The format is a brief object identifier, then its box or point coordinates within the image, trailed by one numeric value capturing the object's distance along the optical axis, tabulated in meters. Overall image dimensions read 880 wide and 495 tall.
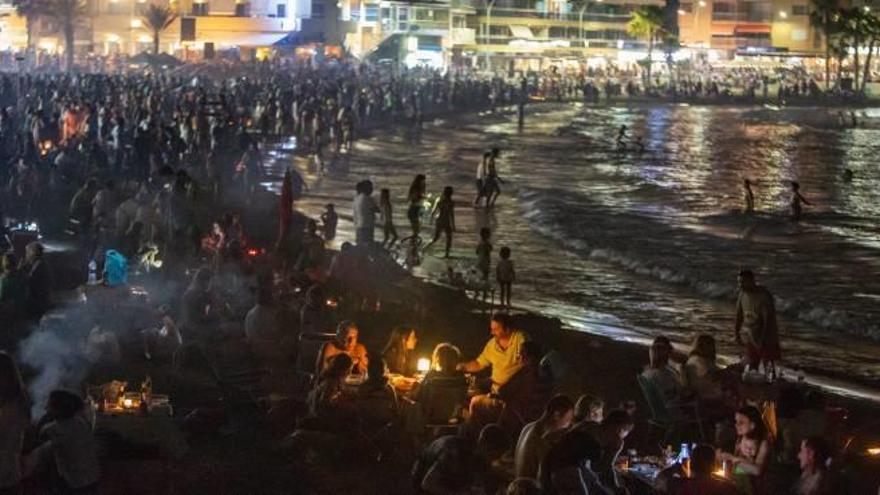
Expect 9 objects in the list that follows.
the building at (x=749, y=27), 136.38
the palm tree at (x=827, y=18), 110.81
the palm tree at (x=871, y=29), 109.19
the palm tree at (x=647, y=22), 119.75
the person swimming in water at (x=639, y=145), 51.47
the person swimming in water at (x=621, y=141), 51.18
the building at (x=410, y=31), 101.81
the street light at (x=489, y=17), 108.35
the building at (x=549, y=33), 115.75
